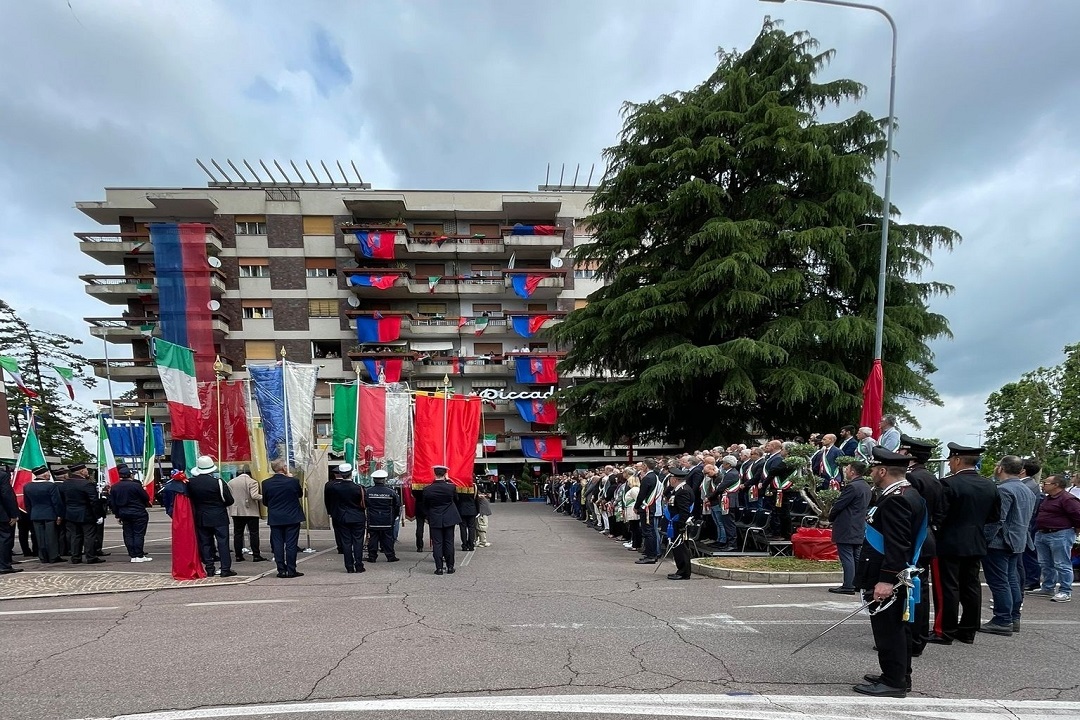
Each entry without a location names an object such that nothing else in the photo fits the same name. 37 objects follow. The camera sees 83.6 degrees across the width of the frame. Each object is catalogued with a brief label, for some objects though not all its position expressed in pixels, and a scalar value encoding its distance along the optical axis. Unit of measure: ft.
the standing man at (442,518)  31.48
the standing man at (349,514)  32.07
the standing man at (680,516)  29.76
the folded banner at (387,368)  125.59
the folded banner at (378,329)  125.39
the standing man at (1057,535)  25.17
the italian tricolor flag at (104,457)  55.42
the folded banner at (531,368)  128.16
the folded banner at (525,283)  130.62
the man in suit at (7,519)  33.01
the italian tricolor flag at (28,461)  42.55
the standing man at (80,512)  35.88
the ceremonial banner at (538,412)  126.21
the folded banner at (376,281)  125.80
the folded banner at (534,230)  134.00
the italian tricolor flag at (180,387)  33.06
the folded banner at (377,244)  125.08
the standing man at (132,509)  36.01
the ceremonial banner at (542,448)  128.77
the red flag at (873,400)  46.55
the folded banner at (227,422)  36.22
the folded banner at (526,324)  129.80
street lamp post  47.09
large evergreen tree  65.62
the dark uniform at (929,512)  16.39
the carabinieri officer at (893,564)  14.07
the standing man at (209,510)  31.22
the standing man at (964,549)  18.38
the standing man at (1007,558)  19.62
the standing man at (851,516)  24.79
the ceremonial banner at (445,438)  40.47
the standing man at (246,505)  37.42
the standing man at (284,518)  30.83
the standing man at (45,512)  36.14
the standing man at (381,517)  33.45
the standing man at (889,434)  32.35
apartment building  127.54
